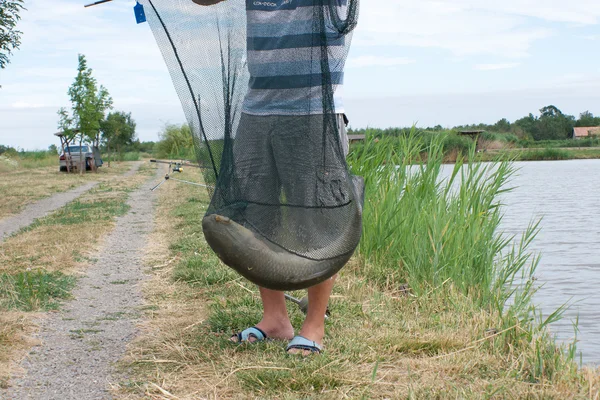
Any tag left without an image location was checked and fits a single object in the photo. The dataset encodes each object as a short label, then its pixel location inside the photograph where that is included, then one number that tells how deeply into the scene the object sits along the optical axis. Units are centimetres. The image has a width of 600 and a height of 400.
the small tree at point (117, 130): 4121
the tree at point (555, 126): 3778
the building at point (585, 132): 4456
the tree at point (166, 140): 5382
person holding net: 273
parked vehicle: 3033
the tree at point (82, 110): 3055
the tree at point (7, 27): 1255
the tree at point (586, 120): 4770
